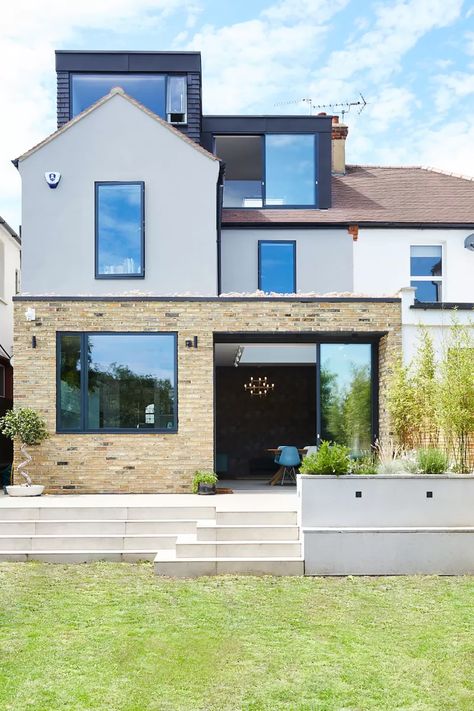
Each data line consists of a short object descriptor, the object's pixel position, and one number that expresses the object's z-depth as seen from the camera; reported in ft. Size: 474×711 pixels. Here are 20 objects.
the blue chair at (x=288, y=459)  51.83
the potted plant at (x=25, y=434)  42.01
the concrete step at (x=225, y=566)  30.37
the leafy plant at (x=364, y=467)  34.27
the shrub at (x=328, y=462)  33.53
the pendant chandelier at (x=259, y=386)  69.92
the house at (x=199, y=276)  44.60
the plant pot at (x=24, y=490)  41.93
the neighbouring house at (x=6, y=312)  62.05
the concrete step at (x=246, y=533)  32.68
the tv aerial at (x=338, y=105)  71.46
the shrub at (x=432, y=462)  34.22
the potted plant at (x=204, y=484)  42.83
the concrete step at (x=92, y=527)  34.68
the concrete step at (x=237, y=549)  31.37
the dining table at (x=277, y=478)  53.31
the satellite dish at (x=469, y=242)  61.31
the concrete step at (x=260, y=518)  34.76
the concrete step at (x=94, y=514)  35.83
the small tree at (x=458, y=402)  35.50
